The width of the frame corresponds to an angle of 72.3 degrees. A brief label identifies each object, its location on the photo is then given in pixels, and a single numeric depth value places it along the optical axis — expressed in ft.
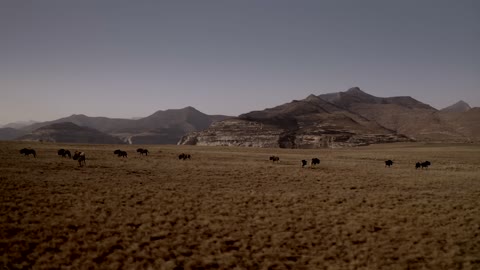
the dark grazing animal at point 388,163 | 146.00
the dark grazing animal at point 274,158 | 157.58
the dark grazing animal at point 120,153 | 148.66
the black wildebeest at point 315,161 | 142.20
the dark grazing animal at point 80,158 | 110.93
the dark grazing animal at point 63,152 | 134.59
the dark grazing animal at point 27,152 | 128.88
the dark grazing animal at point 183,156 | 153.42
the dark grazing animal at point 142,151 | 167.08
